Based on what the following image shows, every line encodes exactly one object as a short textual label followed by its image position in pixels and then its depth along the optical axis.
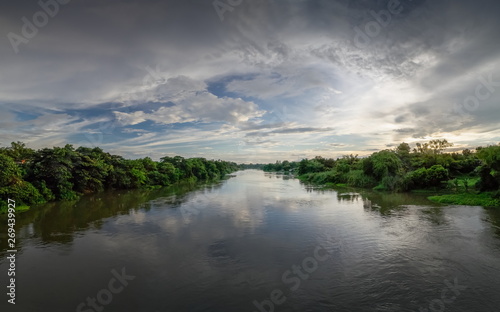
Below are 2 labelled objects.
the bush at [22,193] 24.34
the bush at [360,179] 45.53
